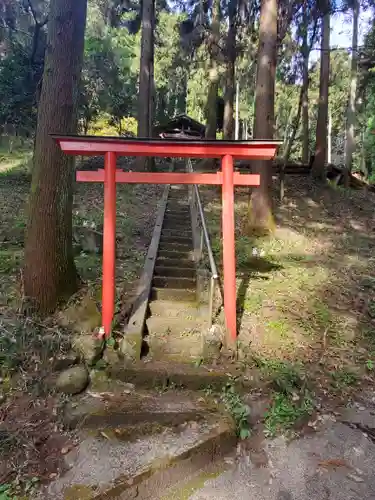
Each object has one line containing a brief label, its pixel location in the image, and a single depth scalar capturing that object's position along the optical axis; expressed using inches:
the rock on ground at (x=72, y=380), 170.2
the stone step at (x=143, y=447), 130.0
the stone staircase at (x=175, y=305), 206.2
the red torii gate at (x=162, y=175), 197.3
